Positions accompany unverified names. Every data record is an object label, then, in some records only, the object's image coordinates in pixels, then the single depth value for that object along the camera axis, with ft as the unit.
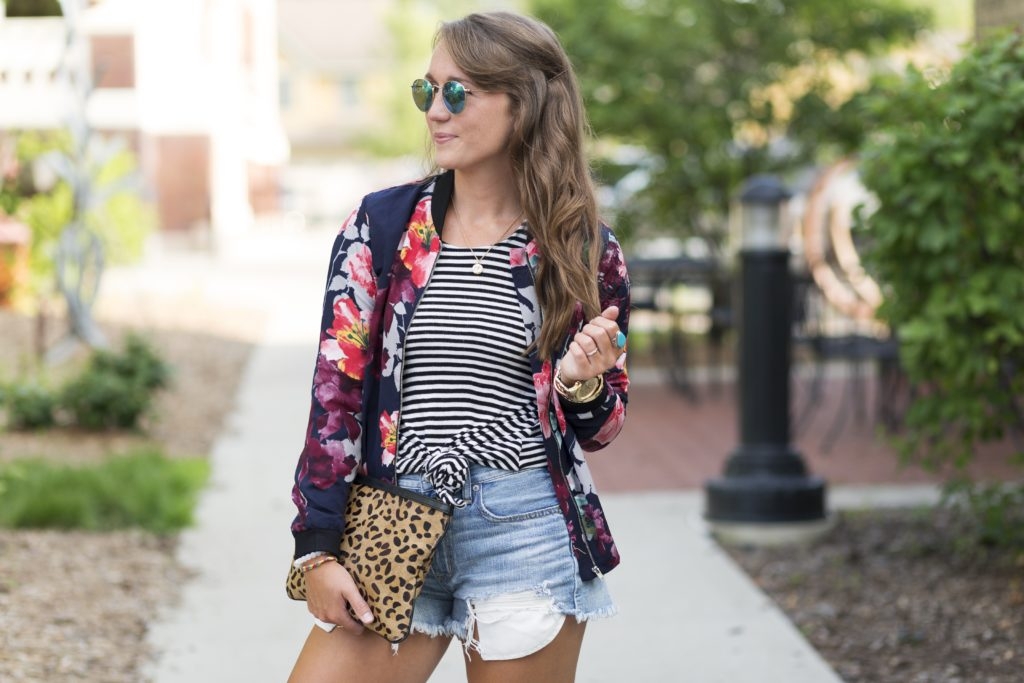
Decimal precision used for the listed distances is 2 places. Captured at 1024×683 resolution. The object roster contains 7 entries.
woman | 8.33
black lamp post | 21.36
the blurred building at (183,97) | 86.38
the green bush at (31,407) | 26.55
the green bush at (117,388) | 26.78
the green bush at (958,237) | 15.98
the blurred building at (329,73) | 197.47
